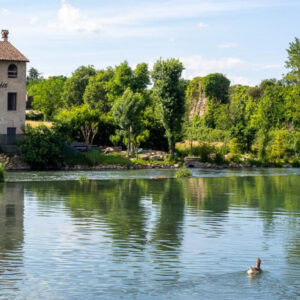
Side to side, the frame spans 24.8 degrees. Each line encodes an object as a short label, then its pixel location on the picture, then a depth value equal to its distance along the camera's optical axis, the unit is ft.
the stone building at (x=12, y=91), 213.87
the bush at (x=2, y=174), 158.42
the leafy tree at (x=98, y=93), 346.58
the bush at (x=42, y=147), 205.46
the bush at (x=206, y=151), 243.81
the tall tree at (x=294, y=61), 286.87
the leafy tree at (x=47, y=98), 338.54
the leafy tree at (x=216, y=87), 388.98
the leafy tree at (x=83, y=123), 246.68
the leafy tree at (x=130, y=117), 243.81
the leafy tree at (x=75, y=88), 392.68
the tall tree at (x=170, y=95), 244.01
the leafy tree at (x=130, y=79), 281.95
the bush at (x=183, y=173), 187.44
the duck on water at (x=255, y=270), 60.64
